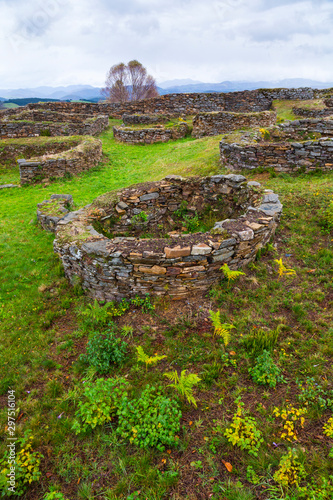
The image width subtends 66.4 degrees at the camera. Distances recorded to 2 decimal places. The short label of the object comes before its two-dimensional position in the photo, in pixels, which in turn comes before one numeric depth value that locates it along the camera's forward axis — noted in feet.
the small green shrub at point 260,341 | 15.90
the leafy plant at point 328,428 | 11.50
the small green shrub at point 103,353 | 16.29
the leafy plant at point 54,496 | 10.66
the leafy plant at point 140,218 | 31.95
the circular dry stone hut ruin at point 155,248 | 19.84
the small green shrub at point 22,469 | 11.14
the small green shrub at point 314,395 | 12.69
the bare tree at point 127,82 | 188.43
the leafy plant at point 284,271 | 21.36
